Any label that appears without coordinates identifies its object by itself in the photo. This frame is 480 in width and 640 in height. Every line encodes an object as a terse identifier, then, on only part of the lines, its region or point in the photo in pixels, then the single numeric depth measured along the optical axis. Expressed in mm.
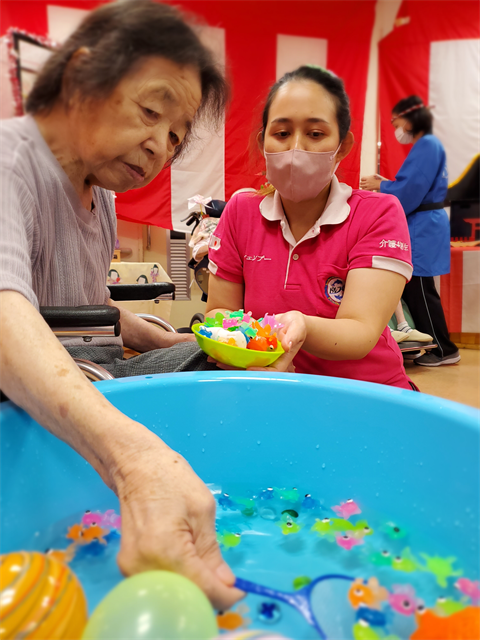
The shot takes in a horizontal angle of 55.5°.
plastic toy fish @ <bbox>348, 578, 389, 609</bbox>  493
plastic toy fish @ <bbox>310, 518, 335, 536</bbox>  627
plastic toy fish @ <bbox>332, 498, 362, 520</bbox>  672
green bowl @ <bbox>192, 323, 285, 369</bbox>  821
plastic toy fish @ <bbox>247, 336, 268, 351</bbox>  829
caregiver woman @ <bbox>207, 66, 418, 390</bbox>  966
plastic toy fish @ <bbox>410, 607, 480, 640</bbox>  436
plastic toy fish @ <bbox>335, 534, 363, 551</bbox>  598
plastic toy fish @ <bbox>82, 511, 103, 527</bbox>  642
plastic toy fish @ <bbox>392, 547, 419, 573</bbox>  556
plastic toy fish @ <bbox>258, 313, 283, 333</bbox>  858
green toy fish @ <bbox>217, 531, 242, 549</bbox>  603
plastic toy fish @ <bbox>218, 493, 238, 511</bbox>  698
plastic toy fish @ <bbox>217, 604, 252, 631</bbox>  381
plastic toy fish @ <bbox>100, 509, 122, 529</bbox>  624
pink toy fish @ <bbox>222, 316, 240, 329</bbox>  886
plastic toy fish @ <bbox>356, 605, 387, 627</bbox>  469
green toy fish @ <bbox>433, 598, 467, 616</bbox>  475
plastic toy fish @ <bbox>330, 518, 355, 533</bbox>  632
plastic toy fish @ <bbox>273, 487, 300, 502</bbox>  716
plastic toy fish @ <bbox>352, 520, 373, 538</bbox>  624
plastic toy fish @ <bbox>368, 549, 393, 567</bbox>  563
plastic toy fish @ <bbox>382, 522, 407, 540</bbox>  620
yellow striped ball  332
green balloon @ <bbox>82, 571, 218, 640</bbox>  329
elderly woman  407
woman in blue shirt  2869
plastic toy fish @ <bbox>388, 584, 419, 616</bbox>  486
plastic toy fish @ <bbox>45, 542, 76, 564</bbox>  533
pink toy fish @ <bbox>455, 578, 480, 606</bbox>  499
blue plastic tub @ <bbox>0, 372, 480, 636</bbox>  582
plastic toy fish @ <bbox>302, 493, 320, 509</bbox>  691
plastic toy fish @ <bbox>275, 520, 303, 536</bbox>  638
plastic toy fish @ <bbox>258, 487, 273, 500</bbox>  733
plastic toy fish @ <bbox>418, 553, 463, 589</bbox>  540
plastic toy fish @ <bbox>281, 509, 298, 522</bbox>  668
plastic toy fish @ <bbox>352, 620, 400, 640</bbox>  454
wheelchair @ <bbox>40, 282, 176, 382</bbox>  724
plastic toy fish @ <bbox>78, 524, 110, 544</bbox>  595
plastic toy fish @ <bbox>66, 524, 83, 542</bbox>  609
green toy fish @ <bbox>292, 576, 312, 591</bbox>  522
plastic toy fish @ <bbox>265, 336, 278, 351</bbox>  836
